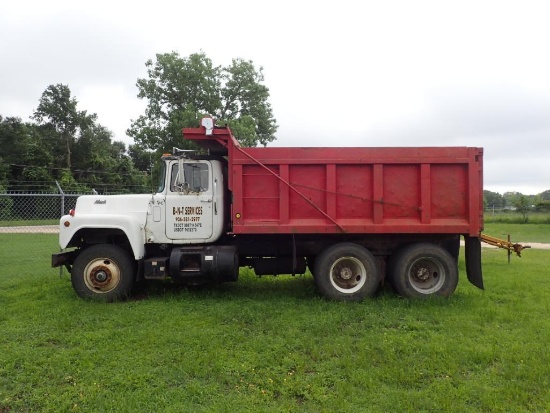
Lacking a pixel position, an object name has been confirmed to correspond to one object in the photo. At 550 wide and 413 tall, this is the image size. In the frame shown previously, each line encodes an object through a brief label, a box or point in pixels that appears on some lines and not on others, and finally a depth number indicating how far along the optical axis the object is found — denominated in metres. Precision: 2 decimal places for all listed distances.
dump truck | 6.46
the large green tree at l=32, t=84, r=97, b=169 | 46.12
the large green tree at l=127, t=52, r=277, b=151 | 29.12
